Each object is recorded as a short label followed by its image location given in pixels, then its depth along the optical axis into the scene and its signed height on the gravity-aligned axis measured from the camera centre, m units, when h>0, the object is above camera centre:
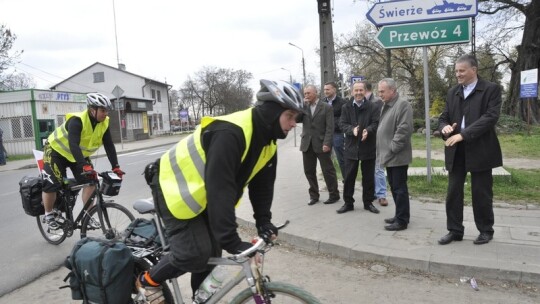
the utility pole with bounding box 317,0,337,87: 9.91 +1.87
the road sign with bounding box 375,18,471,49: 6.82 +1.31
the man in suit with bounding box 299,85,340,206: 6.79 -0.37
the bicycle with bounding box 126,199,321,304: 2.24 -0.90
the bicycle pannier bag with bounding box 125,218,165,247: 3.01 -0.77
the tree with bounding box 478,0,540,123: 23.59 +3.93
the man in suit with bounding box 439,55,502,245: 4.40 -0.36
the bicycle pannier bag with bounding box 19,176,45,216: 5.17 -0.75
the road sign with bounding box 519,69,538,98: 19.36 +1.10
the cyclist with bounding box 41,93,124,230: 4.83 -0.20
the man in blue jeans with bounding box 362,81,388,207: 6.70 -1.03
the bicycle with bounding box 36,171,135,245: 4.83 -1.01
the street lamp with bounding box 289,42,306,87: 46.96 +5.98
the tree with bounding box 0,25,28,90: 22.99 +4.89
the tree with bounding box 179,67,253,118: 63.12 +5.04
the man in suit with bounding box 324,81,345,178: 7.26 +0.12
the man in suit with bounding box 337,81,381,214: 6.18 -0.40
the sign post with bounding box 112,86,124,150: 22.54 +1.95
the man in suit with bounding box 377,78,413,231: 5.30 -0.39
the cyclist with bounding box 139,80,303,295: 2.16 -0.29
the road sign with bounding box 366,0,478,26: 6.77 +1.68
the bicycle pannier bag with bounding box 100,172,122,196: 4.69 -0.61
